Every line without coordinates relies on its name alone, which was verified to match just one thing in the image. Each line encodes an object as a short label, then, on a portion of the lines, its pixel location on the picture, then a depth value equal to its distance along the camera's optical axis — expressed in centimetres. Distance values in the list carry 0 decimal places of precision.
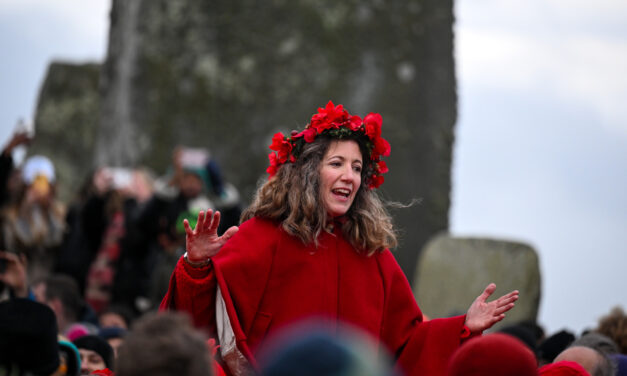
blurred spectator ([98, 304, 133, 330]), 1152
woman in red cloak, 762
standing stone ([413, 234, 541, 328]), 1387
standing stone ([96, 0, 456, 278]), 1725
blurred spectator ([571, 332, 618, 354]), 868
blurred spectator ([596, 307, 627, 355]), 1004
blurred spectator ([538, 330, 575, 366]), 964
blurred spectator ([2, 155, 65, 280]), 1348
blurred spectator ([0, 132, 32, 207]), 1212
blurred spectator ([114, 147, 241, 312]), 1356
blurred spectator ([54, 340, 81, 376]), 731
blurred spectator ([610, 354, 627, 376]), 839
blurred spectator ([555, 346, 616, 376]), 790
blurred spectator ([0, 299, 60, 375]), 633
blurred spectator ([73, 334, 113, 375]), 876
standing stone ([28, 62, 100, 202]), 2228
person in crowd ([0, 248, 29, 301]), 981
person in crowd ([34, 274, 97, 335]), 1092
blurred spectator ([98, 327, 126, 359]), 1004
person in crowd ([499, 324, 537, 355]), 1012
